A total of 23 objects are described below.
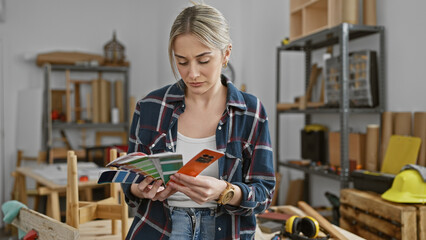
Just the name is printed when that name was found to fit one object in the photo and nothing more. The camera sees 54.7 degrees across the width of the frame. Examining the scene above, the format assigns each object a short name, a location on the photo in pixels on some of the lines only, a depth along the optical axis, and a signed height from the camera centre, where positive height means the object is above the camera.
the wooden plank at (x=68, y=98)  5.16 +0.29
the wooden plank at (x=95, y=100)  5.36 +0.28
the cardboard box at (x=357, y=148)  2.75 -0.18
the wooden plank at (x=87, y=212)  1.62 -0.37
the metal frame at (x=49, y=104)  4.98 +0.22
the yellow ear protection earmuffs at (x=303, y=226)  1.66 -0.43
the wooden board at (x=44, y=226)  1.40 -0.38
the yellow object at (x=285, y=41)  3.51 +0.68
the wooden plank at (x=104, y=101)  5.38 +0.27
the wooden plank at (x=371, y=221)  1.98 -0.52
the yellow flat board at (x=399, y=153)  2.31 -0.18
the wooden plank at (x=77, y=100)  5.39 +0.28
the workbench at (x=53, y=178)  2.92 -0.44
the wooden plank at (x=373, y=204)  1.95 -0.43
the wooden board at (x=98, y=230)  1.80 -0.51
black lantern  5.44 +0.94
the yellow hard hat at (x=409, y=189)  1.96 -0.33
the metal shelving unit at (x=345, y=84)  2.73 +0.25
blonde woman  1.16 -0.06
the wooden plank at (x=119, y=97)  5.49 +0.32
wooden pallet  1.93 -0.49
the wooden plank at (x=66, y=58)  5.09 +0.81
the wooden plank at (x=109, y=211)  1.71 -0.38
